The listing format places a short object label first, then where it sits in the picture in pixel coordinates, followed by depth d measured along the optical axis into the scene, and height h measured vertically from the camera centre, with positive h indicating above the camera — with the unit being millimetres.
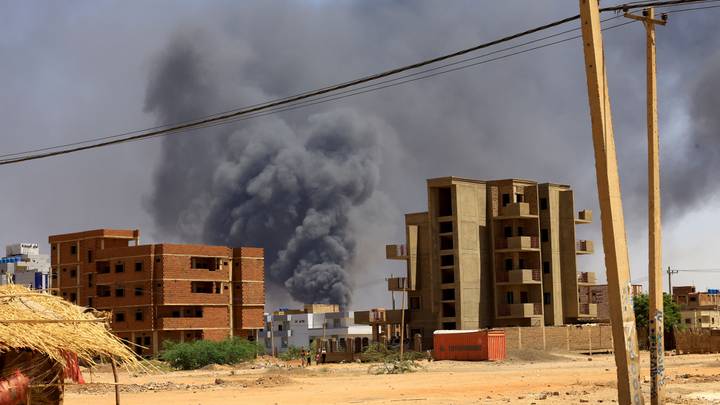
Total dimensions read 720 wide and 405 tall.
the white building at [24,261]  145750 +9974
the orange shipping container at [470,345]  83125 -2223
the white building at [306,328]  171625 -1323
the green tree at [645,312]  114375 +233
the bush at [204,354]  89938 -2754
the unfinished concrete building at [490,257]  100938 +5963
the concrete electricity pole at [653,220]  25328 +2288
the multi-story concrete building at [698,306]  163625 +1163
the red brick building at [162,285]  110062 +4247
